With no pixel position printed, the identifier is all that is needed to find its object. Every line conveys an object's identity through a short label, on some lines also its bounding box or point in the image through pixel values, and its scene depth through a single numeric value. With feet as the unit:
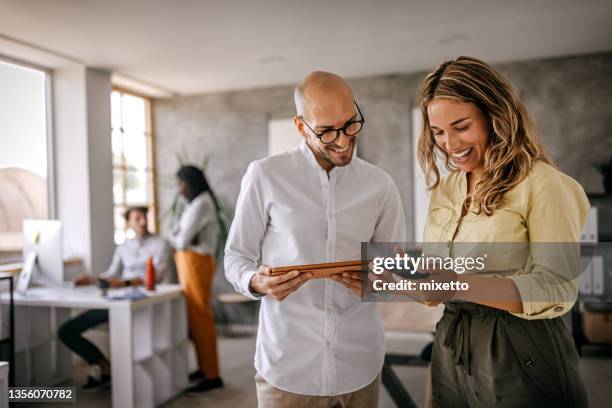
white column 16.29
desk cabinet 11.20
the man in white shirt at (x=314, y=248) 5.07
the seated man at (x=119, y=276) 13.16
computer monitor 11.57
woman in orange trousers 13.14
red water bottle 12.39
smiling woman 3.53
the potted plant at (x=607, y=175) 15.39
